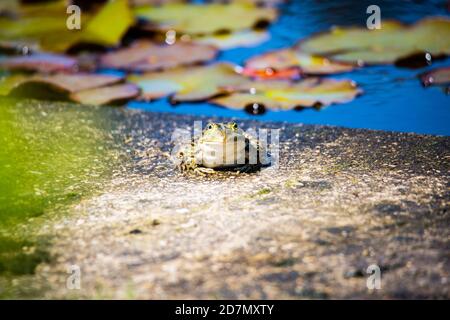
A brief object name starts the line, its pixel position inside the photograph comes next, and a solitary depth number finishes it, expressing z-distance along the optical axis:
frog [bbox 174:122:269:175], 4.75
